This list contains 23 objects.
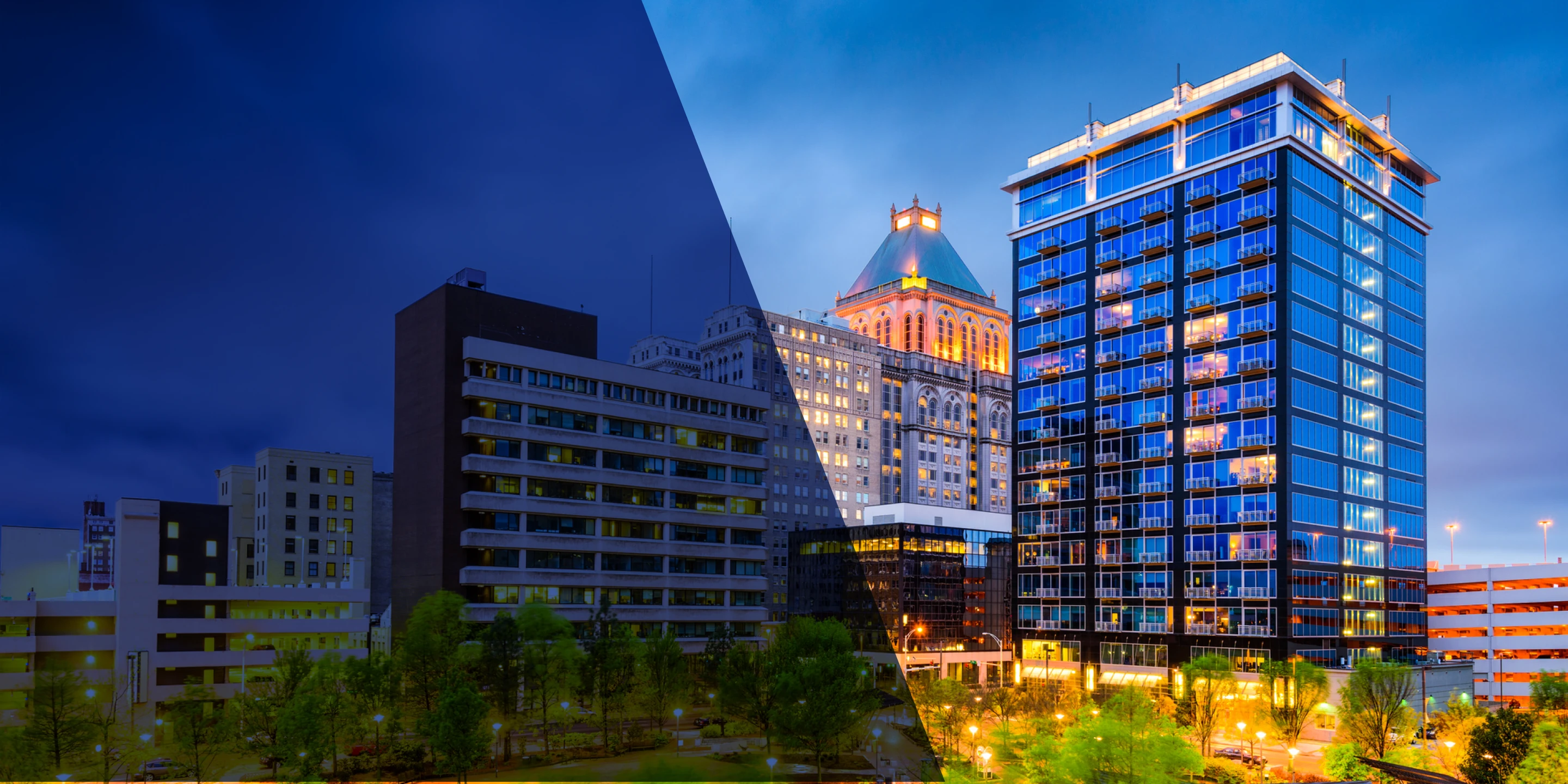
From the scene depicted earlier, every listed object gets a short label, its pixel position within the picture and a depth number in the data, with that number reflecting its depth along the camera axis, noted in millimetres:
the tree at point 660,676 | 84688
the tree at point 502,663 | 84938
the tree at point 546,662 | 83375
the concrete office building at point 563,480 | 102750
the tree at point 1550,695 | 74438
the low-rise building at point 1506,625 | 119750
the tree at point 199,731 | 64375
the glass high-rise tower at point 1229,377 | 107188
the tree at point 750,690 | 78438
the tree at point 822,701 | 65875
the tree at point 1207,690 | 81125
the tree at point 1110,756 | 48844
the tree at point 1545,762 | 51938
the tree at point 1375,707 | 72812
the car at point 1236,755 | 78125
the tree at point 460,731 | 60406
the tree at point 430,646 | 82375
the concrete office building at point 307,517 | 137000
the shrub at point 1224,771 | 64750
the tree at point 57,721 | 56969
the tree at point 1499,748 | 55750
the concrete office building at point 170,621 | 89125
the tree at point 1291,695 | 81125
